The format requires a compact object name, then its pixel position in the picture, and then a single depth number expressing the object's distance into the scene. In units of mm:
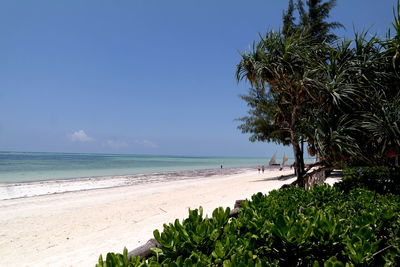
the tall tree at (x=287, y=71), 8336
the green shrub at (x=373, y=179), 5855
